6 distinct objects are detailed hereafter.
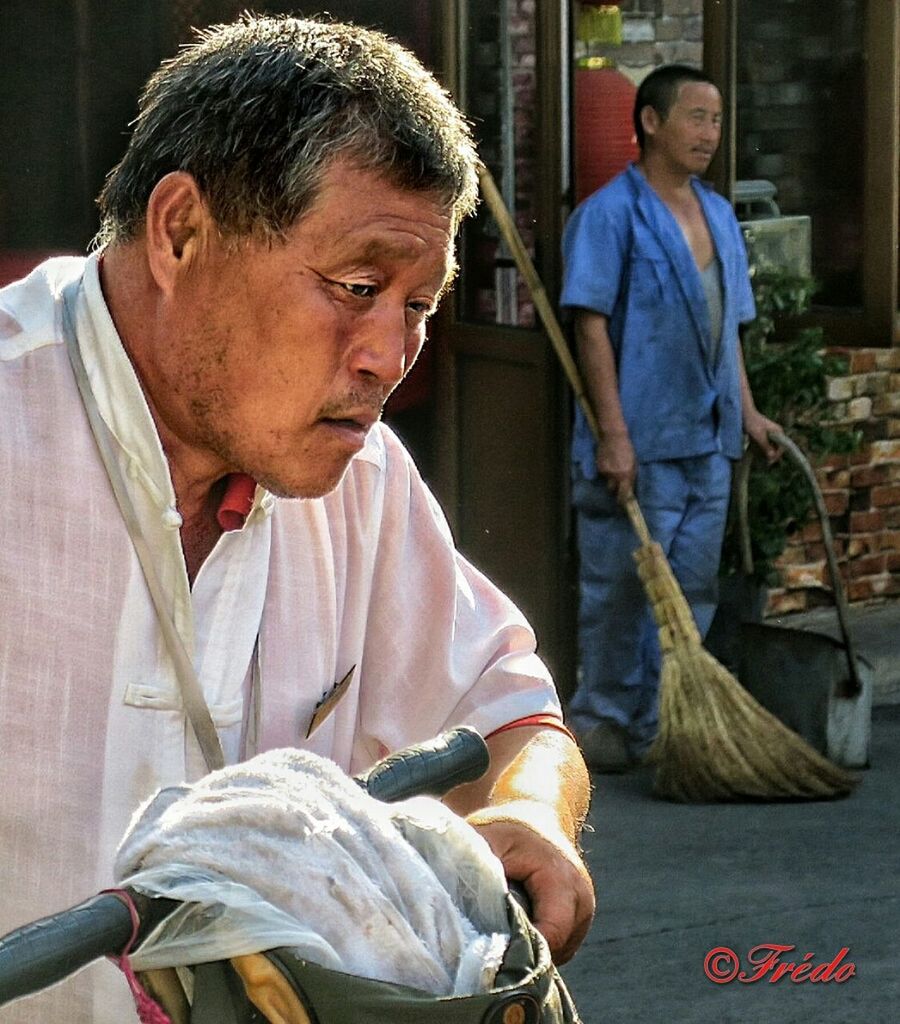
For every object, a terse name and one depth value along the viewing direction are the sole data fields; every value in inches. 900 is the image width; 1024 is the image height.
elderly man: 68.0
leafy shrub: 271.7
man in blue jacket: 253.4
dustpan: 256.7
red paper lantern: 270.8
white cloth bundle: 49.9
